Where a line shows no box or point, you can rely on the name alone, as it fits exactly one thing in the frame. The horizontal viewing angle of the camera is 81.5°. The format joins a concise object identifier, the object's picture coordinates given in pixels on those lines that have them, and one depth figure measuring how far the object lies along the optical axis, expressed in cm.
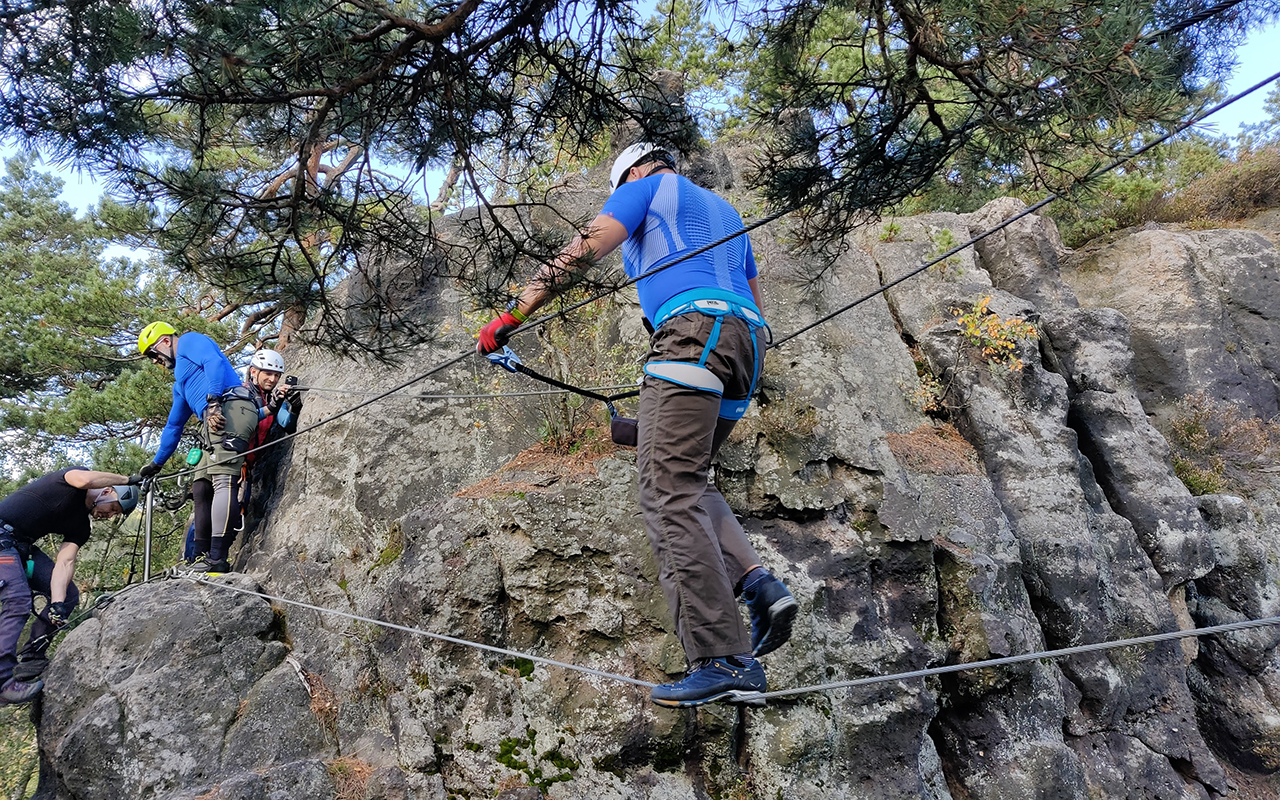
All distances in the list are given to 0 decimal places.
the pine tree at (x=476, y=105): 281
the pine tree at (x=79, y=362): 864
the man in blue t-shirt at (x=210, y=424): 637
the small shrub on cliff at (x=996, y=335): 740
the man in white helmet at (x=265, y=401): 700
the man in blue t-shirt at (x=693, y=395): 269
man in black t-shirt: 554
